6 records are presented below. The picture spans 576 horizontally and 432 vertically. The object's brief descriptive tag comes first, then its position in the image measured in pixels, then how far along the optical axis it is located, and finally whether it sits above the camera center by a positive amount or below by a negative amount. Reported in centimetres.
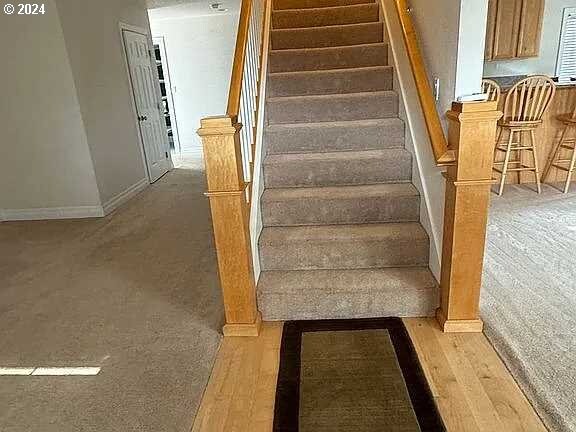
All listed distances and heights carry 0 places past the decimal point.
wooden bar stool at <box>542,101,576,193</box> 398 -93
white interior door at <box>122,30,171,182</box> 529 -31
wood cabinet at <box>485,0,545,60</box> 555 +33
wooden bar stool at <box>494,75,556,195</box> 369 -55
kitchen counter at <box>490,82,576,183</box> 411 -73
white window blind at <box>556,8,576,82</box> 607 +3
